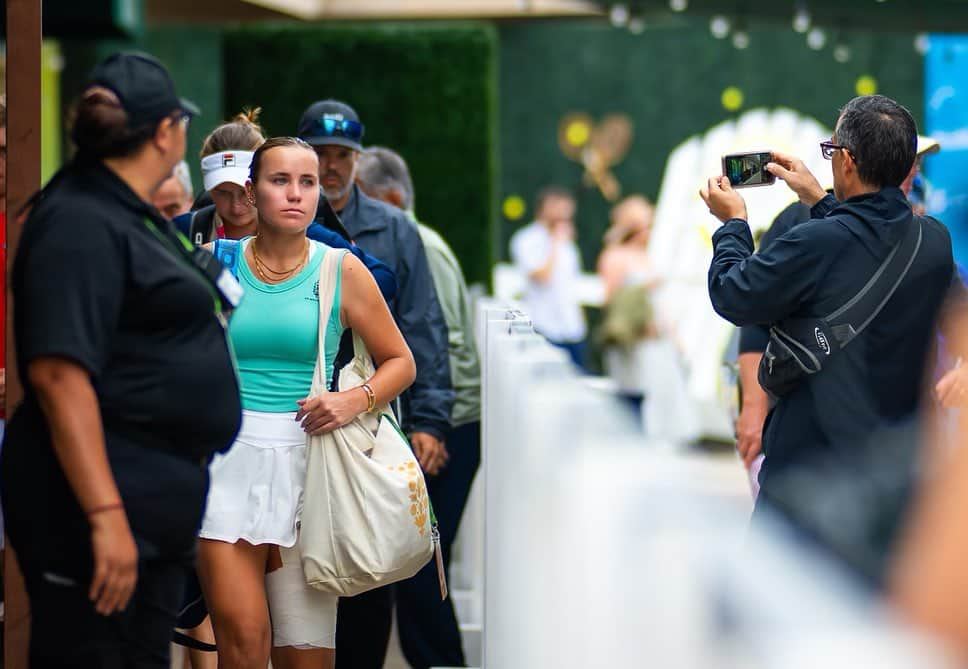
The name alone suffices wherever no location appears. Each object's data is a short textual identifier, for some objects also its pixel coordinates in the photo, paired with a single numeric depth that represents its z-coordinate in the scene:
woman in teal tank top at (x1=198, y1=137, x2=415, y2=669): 7.33
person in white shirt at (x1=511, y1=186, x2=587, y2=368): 25.81
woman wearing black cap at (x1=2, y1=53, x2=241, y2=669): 5.21
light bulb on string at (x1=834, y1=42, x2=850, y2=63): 31.55
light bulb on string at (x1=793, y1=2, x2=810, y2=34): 22.31
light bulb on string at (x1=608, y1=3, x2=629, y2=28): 25.37
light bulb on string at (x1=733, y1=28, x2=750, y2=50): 31.75
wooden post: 7.41
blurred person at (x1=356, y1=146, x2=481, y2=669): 10.46
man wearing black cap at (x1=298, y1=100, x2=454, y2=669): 9.81
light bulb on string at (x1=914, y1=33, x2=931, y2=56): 27.09
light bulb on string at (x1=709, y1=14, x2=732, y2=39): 30.27
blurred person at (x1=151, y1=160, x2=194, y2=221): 10.86
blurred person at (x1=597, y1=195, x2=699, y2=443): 24.61
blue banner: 16.64
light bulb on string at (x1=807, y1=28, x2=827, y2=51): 31.62
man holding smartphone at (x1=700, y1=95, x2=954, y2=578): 7.70
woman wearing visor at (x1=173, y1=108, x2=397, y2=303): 8.68
